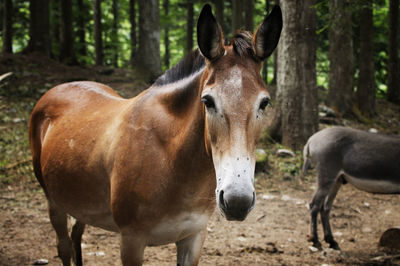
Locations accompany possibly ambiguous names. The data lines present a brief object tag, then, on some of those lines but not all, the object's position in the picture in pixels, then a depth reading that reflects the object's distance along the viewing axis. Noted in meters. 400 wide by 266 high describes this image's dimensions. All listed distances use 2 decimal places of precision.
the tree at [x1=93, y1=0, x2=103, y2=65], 16.28
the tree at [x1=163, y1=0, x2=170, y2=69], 22.61
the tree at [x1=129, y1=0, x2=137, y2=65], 18.06
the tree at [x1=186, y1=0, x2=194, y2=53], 17.10
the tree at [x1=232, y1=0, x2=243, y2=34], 13.30
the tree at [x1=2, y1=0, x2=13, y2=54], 12.98
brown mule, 1.99
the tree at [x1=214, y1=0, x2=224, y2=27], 15.49
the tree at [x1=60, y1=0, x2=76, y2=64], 14.17
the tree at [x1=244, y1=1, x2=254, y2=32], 14.06
